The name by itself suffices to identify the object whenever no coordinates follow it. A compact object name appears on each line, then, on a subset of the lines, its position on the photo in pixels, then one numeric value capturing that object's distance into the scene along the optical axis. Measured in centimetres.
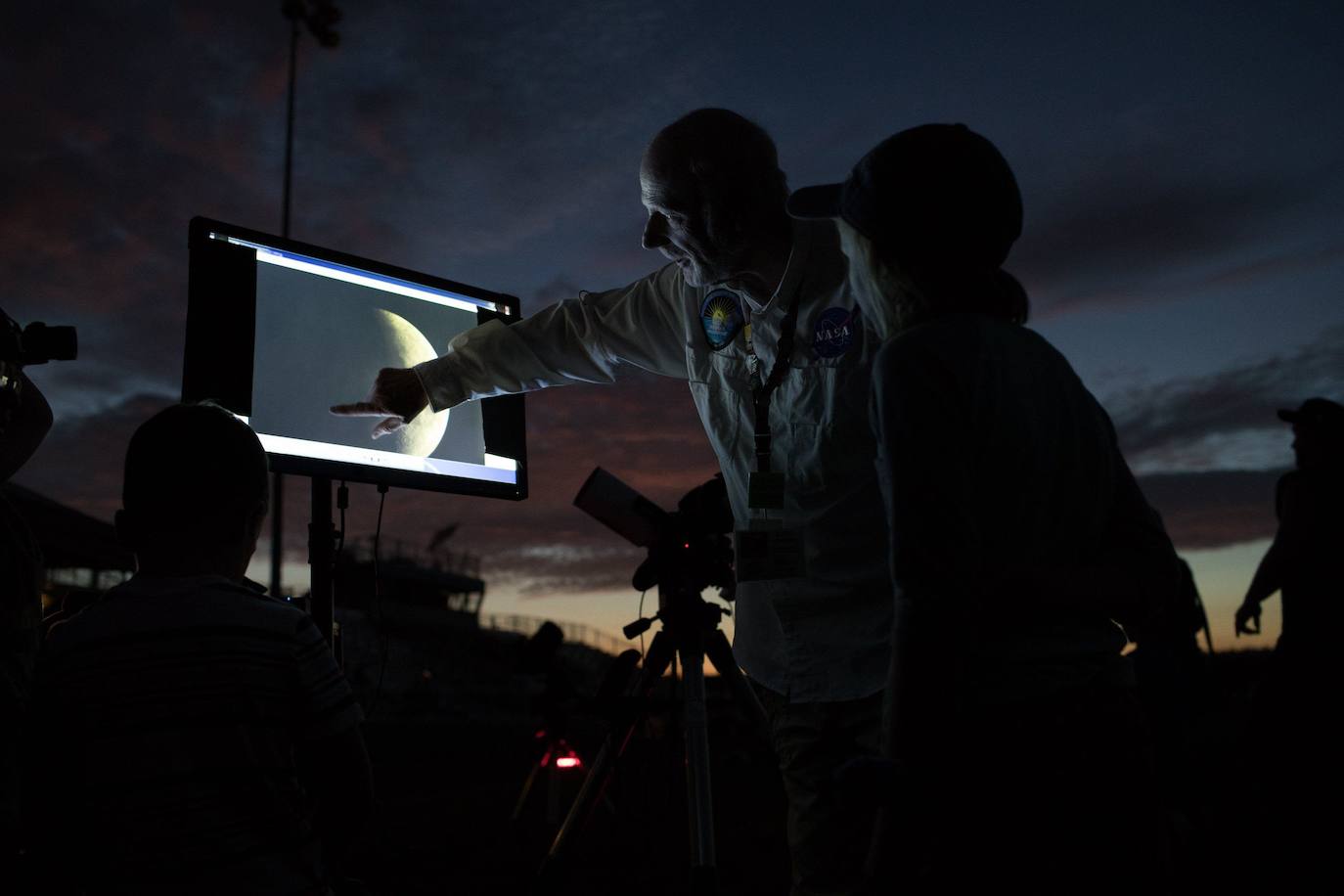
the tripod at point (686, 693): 206
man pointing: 163
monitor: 215
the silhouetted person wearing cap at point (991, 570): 91
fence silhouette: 3453
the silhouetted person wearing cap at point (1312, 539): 303
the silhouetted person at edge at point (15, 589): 135
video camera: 158
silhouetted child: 126
